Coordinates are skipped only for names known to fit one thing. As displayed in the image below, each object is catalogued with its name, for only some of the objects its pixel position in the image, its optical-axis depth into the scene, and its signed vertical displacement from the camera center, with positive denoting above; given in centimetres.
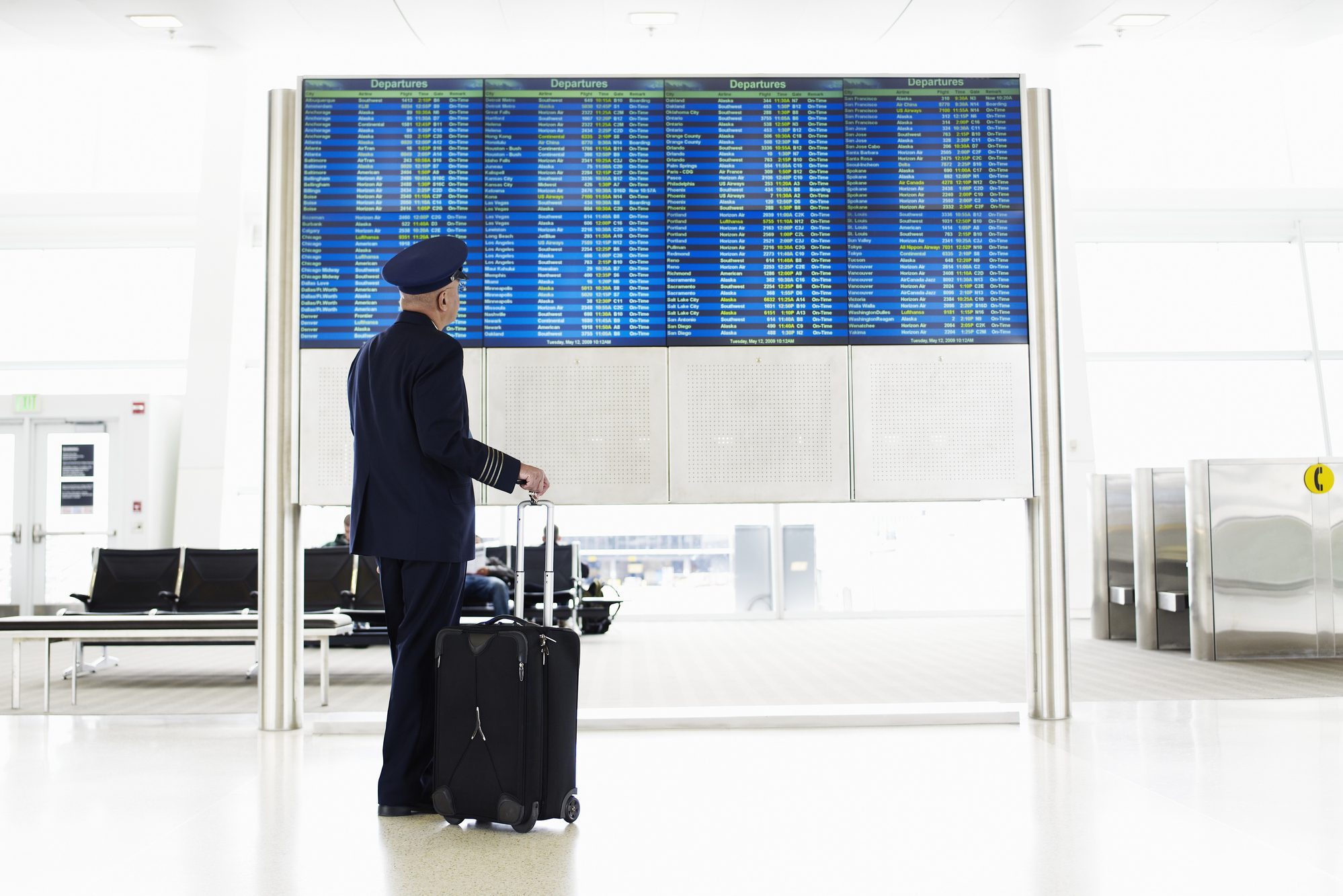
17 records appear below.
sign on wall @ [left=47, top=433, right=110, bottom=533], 1188 +29
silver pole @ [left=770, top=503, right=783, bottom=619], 1248 -70
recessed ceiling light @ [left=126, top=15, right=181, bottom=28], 875 +397
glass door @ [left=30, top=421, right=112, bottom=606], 1184 +8
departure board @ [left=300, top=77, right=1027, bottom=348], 518 +144
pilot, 346 +6
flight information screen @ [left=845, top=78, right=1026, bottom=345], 525 +143
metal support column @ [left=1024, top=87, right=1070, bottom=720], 511 +27
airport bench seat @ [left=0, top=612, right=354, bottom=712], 634 -73
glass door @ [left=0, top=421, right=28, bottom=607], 1178 -10
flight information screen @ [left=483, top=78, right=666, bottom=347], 517 +141
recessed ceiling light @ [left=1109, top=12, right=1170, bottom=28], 870 +391
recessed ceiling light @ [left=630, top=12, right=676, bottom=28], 887 +401
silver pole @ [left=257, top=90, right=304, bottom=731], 509 +11
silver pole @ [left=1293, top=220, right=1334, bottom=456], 1305 +165
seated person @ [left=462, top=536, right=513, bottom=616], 882 -71
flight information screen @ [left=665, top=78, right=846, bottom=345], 520 +141
